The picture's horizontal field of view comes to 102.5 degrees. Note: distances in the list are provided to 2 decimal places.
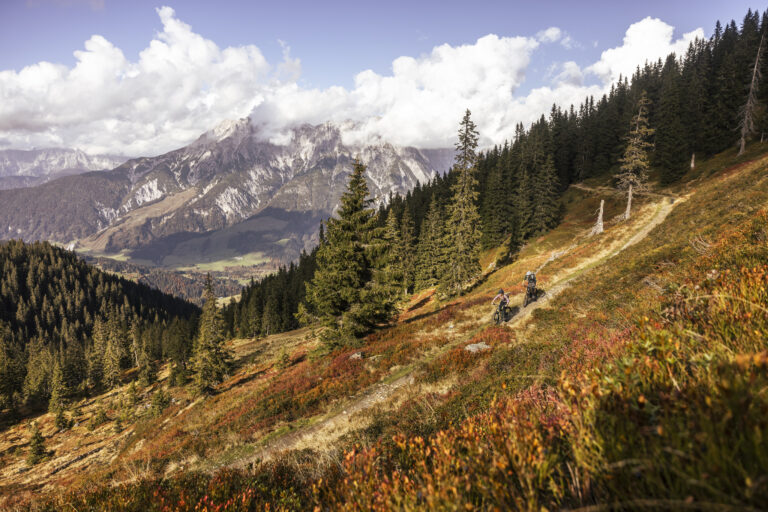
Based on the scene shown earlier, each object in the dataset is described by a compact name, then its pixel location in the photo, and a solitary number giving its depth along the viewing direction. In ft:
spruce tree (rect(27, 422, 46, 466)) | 106.73
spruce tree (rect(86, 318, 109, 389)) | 245.92
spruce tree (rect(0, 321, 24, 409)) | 195.47
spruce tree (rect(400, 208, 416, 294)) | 194.26
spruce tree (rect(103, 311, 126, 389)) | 231.09
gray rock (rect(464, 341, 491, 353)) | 39.90
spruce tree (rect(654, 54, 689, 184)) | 178.09
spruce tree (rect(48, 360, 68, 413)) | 173.58
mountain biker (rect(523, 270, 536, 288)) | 59.06
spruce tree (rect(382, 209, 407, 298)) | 63.62
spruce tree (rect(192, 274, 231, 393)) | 89.97
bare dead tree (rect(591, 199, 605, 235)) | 128.61
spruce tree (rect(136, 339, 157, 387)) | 196.65
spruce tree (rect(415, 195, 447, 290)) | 160.97
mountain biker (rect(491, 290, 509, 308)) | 52.95
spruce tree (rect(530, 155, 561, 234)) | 167.12
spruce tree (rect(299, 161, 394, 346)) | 61.46
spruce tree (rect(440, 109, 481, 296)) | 105.56
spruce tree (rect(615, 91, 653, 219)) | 120.05
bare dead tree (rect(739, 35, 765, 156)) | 151.33
